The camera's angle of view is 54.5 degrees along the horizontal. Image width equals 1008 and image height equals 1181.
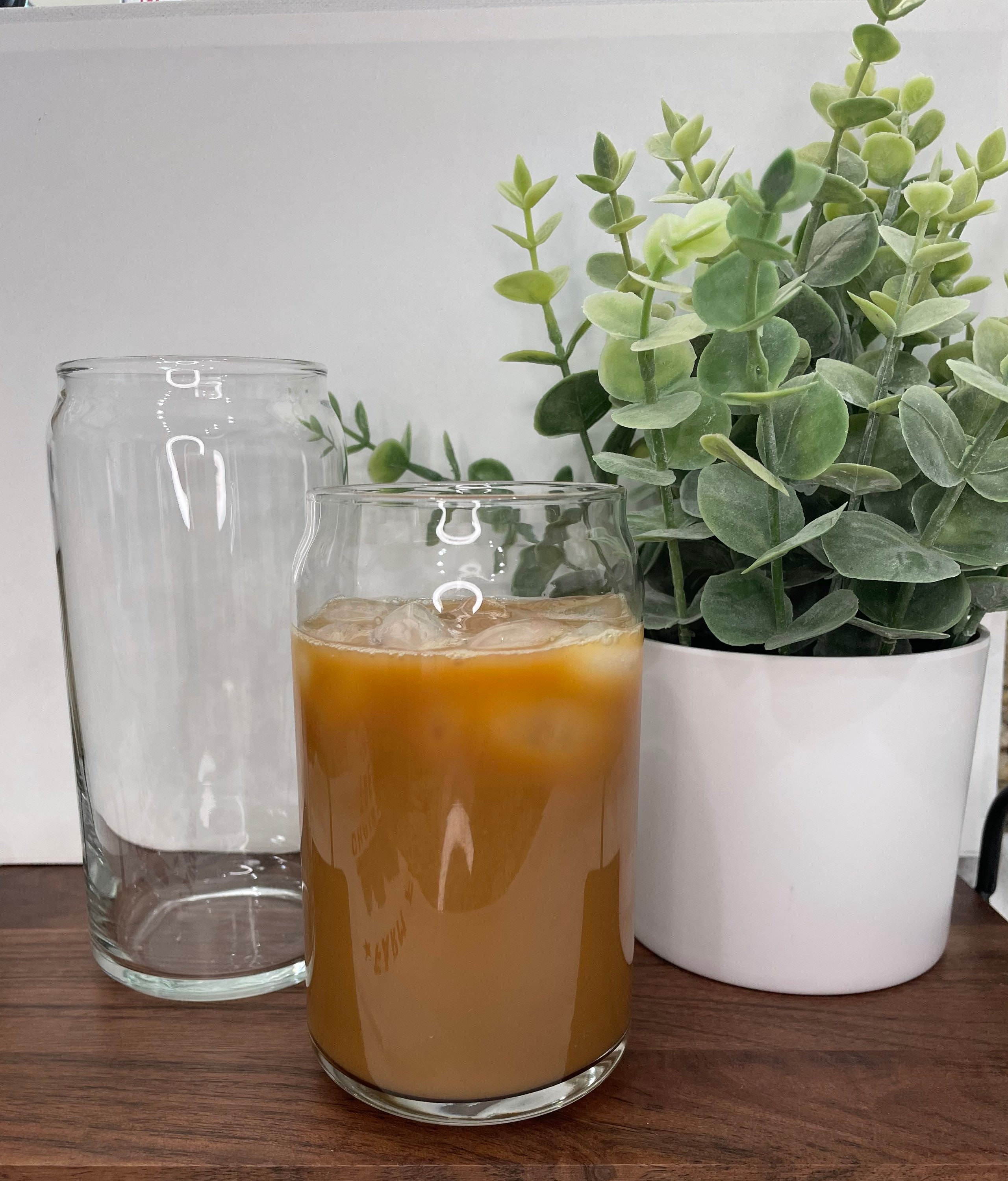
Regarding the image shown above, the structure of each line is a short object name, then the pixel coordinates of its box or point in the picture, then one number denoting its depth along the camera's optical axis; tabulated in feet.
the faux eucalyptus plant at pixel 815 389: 1.39
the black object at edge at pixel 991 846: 2.16
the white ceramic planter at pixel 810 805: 1.66
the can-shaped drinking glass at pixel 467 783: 1.34
